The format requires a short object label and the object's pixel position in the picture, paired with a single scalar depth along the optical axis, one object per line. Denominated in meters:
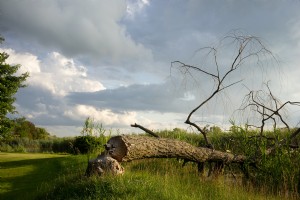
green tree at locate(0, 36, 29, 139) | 22.56
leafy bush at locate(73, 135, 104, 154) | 23.12
